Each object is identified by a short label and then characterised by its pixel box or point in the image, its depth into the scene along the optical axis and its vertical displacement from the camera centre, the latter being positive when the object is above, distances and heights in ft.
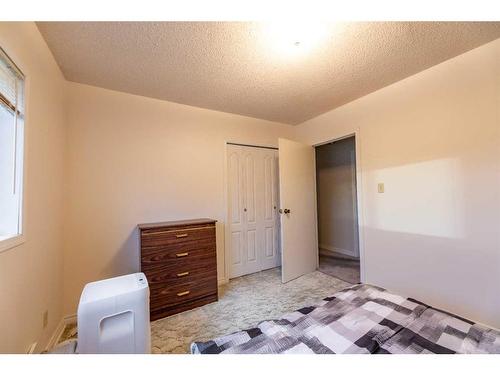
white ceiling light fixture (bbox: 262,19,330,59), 4.55 +3.78
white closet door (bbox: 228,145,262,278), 9.60 -0.70
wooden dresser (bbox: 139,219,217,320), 6.31 -2.20
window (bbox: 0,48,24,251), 3.72 +0.93
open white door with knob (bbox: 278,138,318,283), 9.07 -0.63
